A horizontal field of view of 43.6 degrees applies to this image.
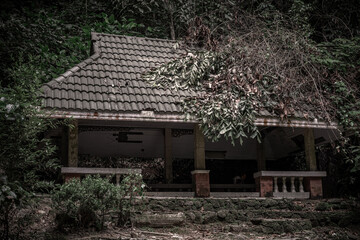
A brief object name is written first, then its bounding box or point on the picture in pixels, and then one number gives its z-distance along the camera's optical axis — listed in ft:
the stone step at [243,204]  29.35
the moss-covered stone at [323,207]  31.35
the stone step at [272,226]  25.75
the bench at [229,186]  39.29
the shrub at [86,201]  22.72
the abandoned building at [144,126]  30.06
